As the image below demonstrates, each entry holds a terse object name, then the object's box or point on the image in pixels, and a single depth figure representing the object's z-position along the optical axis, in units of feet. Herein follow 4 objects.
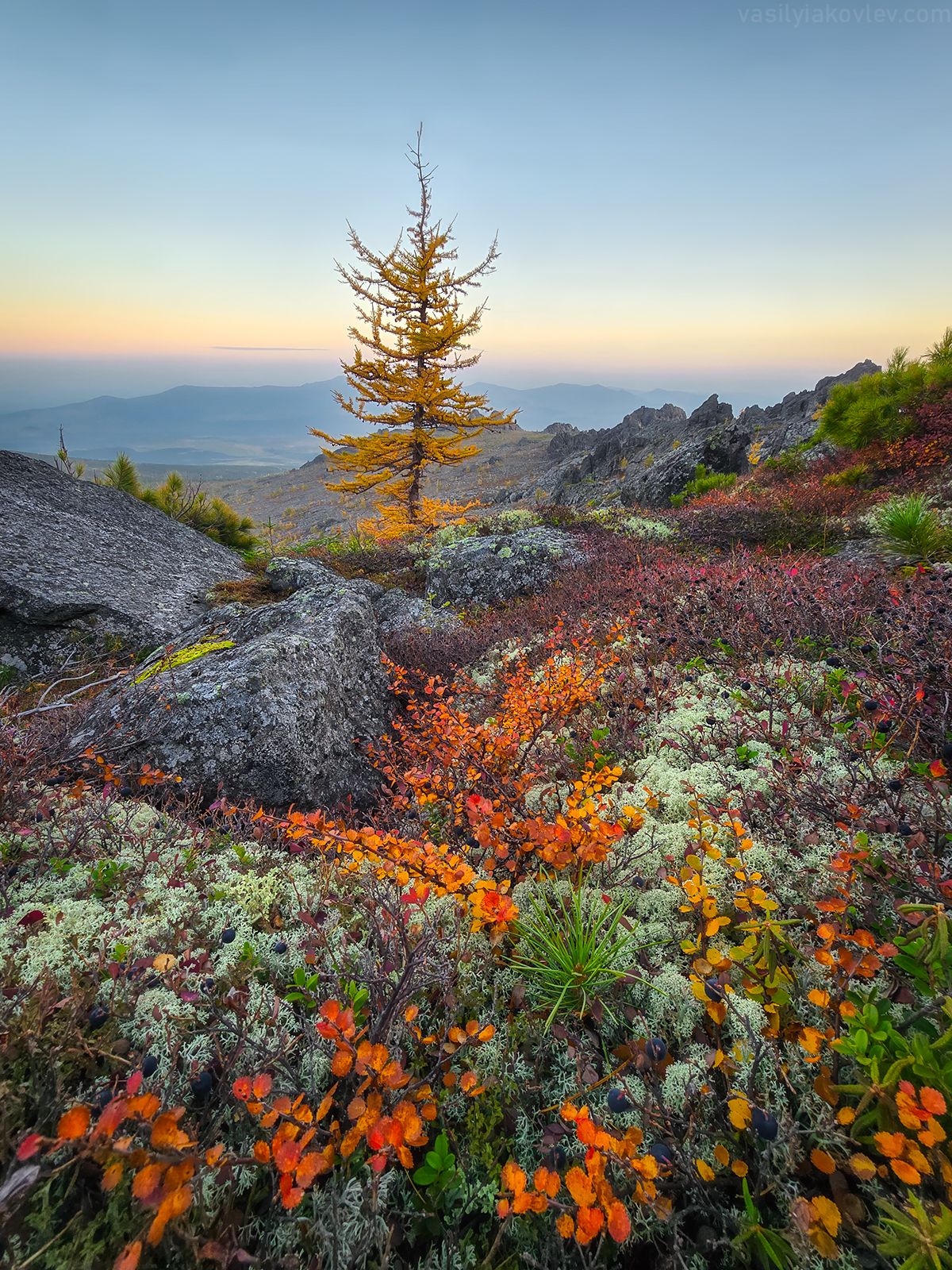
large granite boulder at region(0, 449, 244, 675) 24.79
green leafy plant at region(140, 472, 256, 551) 49.06
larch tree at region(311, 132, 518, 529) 68.28
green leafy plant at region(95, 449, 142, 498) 49.19
